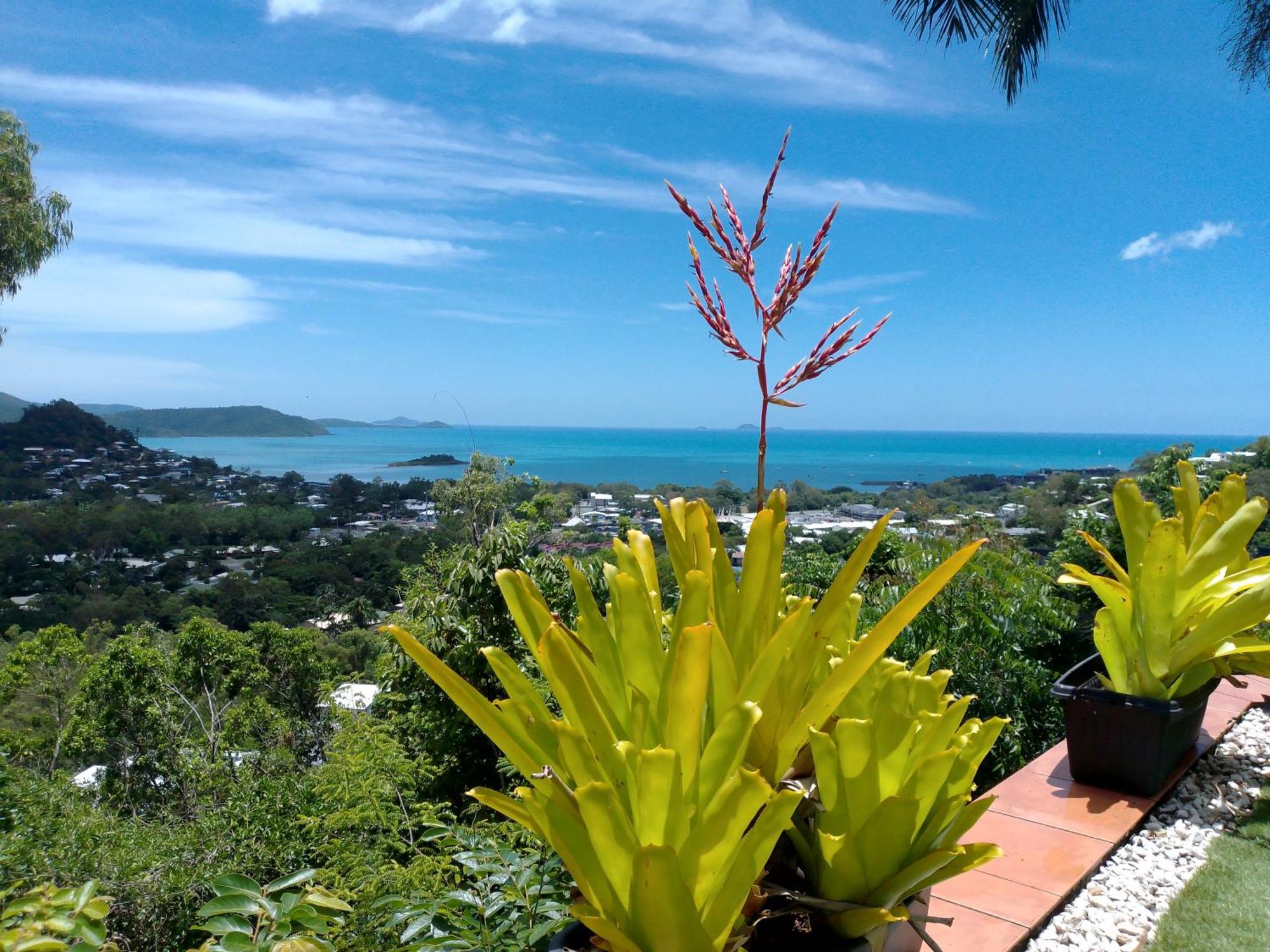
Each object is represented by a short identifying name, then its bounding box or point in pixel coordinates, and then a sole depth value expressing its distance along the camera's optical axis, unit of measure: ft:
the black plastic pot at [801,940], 2.93
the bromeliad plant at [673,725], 2.40
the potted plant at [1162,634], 6.91
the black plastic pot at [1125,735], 7.22
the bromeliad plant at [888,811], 2.98
